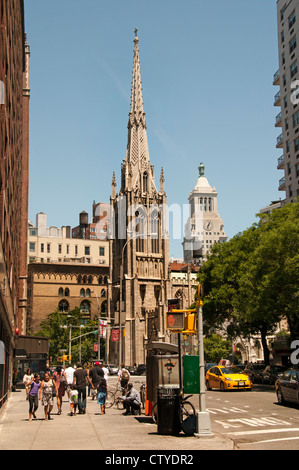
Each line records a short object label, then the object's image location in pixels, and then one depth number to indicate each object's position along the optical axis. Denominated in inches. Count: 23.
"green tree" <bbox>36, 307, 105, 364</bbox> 3294.8
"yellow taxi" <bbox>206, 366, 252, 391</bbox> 1214.9
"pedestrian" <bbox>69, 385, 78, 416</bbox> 811.4
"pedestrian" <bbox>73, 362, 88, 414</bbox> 791.1
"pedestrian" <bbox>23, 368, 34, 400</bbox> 1162.2
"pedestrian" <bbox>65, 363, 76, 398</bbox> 952.3
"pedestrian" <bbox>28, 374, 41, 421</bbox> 758.7
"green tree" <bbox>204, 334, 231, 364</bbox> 3287.6
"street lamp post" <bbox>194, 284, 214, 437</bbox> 557.0
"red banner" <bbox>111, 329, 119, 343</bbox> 1956.2
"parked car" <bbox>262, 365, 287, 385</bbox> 1487.5
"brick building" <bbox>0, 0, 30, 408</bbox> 714.2
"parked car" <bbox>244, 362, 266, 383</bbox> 1569.9
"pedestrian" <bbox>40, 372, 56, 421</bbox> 756.0
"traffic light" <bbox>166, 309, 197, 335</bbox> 591.5
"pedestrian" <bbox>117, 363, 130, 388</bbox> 923.4
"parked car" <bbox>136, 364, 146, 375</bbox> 2653.1
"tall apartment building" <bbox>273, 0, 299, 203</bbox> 2308.1
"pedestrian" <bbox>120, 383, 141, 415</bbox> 794.2
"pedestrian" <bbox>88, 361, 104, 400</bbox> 877.8
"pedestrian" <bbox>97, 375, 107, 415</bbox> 833.2
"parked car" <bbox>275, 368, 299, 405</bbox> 811.4
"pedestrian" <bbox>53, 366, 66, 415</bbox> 840.3
